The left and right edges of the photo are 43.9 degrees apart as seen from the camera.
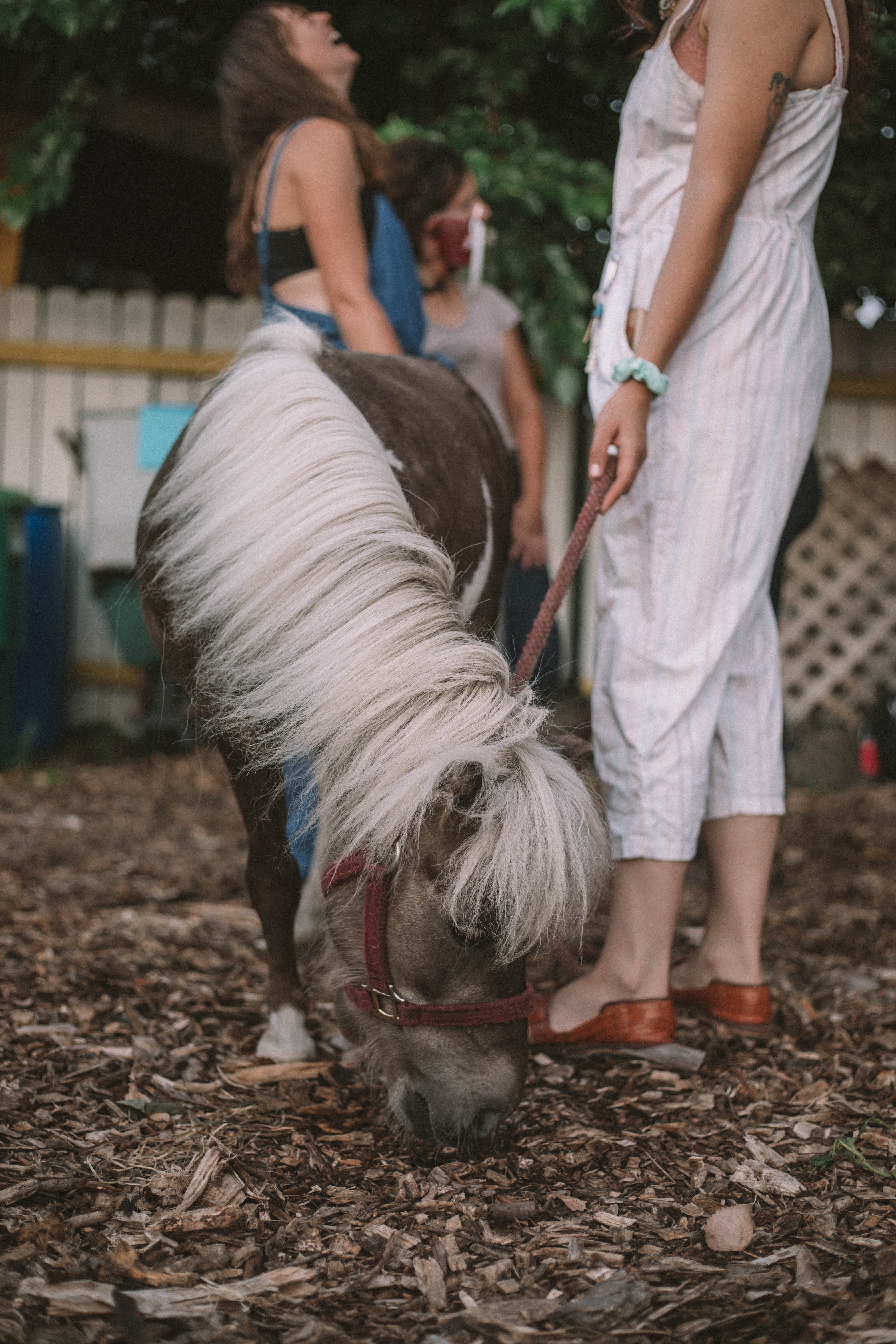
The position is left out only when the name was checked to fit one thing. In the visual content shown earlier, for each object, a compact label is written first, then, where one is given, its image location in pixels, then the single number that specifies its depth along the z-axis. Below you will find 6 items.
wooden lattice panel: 6.01
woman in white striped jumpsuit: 2.03
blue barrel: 5.60
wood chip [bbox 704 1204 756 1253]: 1.53
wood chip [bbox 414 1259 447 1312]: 1.39
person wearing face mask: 3.78
